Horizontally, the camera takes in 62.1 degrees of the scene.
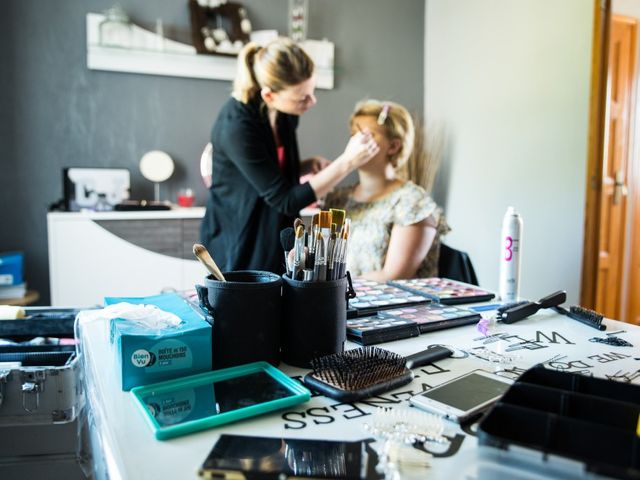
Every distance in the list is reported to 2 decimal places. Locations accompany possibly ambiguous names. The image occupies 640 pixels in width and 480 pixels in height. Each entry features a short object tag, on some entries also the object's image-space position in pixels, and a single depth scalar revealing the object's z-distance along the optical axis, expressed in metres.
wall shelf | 2.99
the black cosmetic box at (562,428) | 0.43
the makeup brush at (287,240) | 0.88
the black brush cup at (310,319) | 0.81
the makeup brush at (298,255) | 0.84
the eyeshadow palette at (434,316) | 1.03
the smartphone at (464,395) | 0.65
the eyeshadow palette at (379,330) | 0.95
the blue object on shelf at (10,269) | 2.64
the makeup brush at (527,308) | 1.10
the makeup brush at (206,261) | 0.79
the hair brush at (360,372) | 0.71
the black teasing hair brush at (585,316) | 1.07
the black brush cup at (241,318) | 0.77
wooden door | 3.05
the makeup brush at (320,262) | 0.83
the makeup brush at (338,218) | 0.86
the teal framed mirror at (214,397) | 0.62
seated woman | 1.79
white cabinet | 2.68
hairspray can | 1.25
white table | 0.55
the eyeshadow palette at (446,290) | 1.24
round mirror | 3.12
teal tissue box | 0.72
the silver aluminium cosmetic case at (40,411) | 0.90
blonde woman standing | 1.63
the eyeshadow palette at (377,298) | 1.11
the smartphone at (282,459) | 0.51
